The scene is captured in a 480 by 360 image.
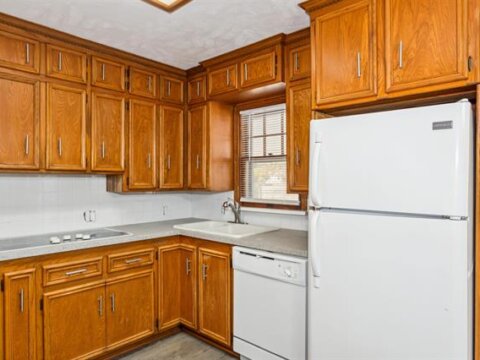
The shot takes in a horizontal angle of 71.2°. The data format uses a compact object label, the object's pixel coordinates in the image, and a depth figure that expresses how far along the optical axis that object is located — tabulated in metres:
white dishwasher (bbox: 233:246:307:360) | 2.16
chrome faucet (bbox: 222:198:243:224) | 3.32
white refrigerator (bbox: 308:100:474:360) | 1.46
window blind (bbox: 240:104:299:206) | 3.12
